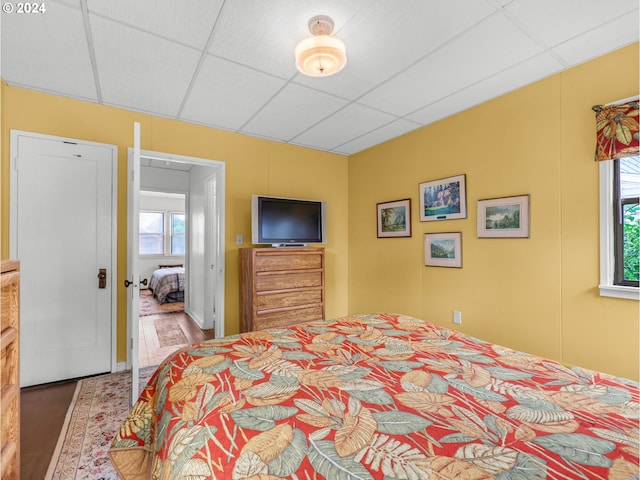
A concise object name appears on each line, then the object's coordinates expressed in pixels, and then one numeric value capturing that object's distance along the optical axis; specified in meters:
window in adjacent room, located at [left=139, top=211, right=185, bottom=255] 7.81
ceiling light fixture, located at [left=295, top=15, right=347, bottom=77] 1.74
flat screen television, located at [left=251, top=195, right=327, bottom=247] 3.39
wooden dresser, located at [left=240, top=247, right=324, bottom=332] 3.22
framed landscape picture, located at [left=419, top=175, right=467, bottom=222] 2.93
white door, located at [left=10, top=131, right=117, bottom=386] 2.52
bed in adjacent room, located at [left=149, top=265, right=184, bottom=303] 5.98
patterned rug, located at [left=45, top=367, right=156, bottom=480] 1.60
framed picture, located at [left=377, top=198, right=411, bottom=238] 3.50
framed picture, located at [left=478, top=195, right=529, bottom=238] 2.47
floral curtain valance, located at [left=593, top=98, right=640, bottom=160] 1.92
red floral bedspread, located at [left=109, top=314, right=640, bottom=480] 0.72
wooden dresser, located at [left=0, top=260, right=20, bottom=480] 1.04
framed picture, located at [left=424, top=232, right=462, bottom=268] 2.97
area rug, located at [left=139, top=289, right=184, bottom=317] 5.34
